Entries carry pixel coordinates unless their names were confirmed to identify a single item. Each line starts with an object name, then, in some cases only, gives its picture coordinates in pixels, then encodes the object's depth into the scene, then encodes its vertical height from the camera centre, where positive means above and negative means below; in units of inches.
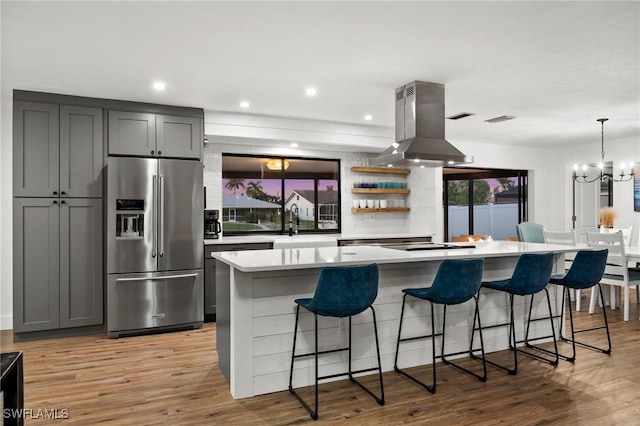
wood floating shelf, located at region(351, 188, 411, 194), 264.3 +13.5
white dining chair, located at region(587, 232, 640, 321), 195.5 -25.3
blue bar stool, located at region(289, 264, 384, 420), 105.4 -19.6
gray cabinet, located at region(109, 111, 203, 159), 183.2 +34.0
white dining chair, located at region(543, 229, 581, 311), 218.2 -14.4
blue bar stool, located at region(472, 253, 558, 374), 134.0 -20.0
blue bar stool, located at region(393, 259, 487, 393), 120.0 -20.0
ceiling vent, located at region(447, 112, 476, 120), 210.2 +47.6
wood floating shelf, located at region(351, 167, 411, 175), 264.5 +26.4
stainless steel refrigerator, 175.6 -13.1
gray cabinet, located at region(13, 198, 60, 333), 167.9 -19.4
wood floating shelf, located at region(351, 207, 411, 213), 264.5 +1.6
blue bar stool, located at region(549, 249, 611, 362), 145.6 -19.8
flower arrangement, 264.7 -3.3
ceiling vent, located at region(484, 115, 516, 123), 217.0 +47.5
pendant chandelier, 231.5 +24.4
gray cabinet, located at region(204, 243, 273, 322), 197.8 -29.2
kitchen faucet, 250.7 -5.2
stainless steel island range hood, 156.6 +30.5
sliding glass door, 328.5 +7.2
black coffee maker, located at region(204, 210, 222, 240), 213.2 -5.2
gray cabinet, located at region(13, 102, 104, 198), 169.5 +25.3
